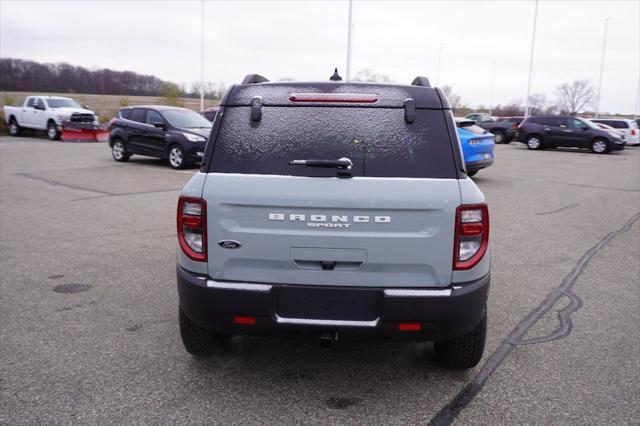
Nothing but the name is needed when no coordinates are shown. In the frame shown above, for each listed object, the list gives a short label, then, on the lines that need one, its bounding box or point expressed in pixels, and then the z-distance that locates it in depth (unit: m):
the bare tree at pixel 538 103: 93.75
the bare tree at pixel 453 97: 79.31
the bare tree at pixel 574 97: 92.81
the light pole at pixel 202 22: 45.33
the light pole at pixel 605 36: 55.59
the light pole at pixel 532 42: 45.93
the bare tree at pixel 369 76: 66.53
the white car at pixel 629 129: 30.73
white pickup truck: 24.95
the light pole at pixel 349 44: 32.00
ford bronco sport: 2.84
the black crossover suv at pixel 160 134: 14.60
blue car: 12.42
